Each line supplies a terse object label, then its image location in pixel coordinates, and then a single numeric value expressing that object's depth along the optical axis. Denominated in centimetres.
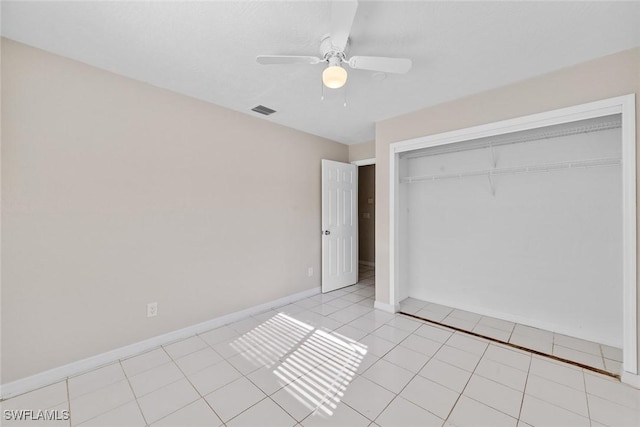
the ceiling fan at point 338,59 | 149
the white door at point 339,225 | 411
